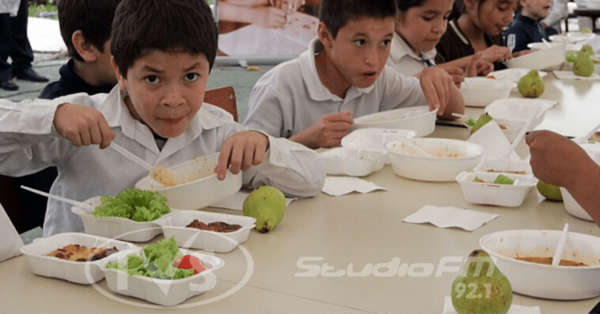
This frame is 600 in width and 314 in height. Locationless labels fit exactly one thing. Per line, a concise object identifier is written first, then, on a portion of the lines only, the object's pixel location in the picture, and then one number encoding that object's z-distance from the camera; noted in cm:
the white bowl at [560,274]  137
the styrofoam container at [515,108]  230
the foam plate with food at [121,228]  154
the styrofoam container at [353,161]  186
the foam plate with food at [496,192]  169
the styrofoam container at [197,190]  163
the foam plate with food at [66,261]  141
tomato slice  140
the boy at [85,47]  204
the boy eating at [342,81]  215
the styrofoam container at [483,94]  249
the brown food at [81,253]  144
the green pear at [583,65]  293
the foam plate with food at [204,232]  151
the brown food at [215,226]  154
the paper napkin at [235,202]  170
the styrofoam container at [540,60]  309
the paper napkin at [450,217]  161
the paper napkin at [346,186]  177
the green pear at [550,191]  170
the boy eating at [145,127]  162
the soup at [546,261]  144
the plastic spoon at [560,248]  142
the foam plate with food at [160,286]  136
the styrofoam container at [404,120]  210
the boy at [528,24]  401
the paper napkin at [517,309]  135
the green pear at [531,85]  254
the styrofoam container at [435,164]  183
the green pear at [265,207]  158
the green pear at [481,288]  131
